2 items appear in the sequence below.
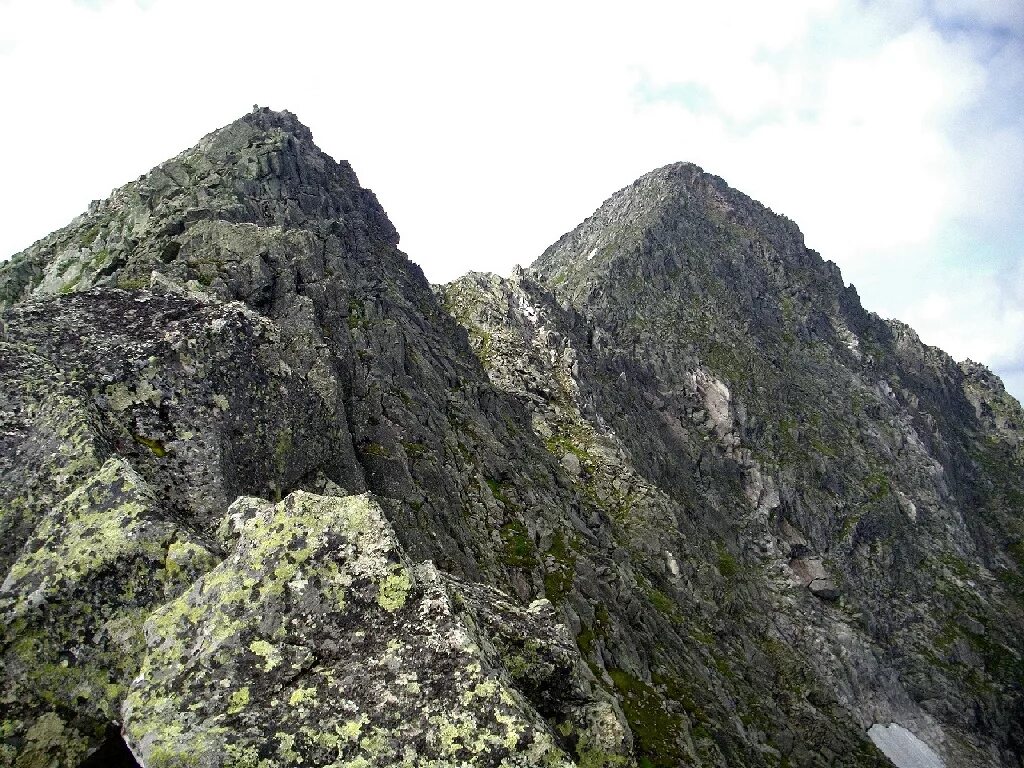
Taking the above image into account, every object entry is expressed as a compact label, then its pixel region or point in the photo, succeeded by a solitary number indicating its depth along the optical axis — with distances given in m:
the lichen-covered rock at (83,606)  8.18
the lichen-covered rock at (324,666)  7.48
